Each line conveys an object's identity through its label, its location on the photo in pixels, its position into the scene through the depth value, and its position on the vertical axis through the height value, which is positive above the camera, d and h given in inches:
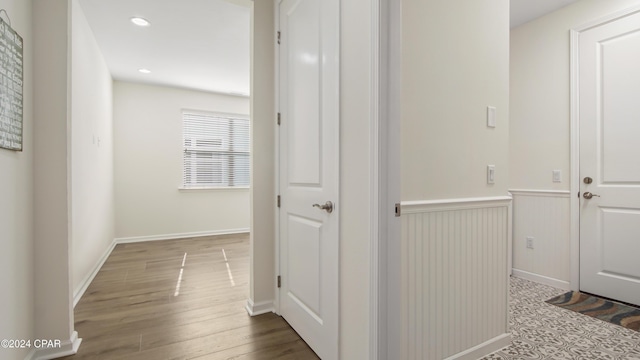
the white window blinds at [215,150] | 205.2 +19.3
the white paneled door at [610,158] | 95.7 +6.6
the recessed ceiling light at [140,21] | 109.9 +58.8
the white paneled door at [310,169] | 61.9 +2.0
